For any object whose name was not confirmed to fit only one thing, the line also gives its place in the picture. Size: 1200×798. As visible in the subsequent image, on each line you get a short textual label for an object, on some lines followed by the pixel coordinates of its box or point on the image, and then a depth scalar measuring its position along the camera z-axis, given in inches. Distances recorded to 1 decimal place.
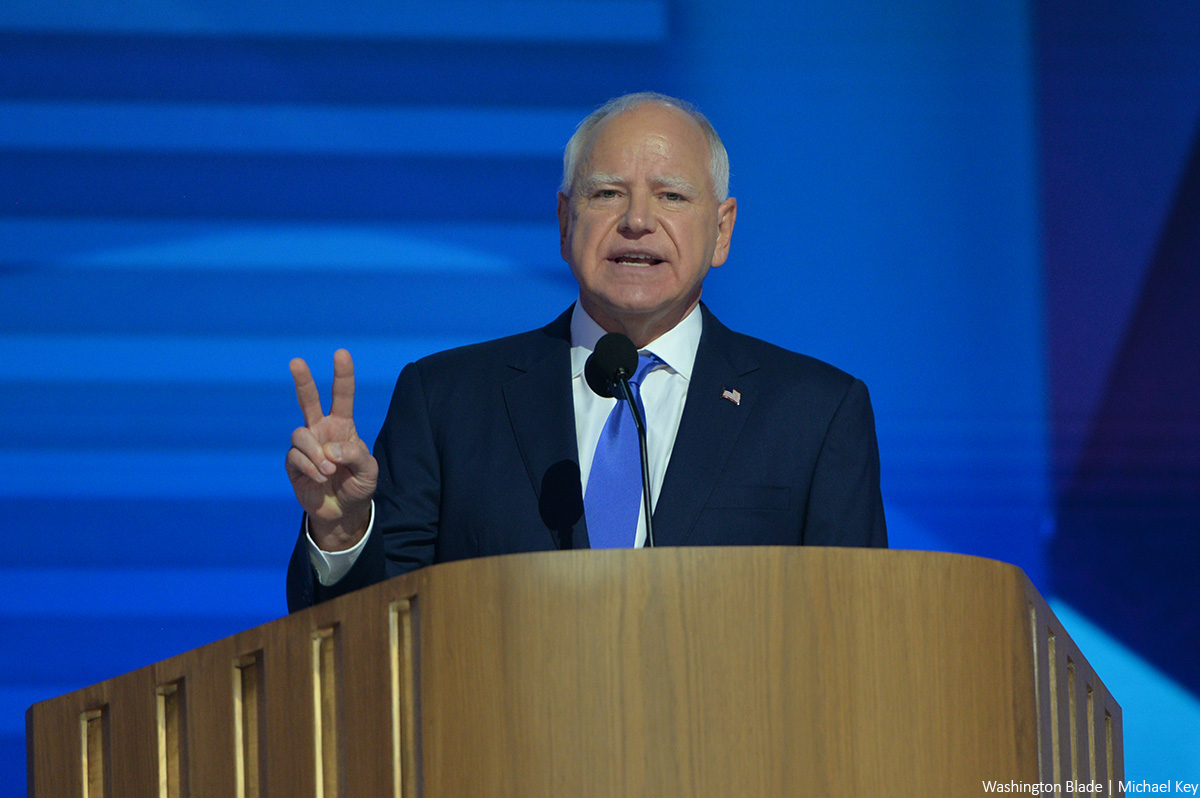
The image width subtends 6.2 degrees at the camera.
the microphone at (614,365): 390.0
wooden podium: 380.0
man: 397.5
